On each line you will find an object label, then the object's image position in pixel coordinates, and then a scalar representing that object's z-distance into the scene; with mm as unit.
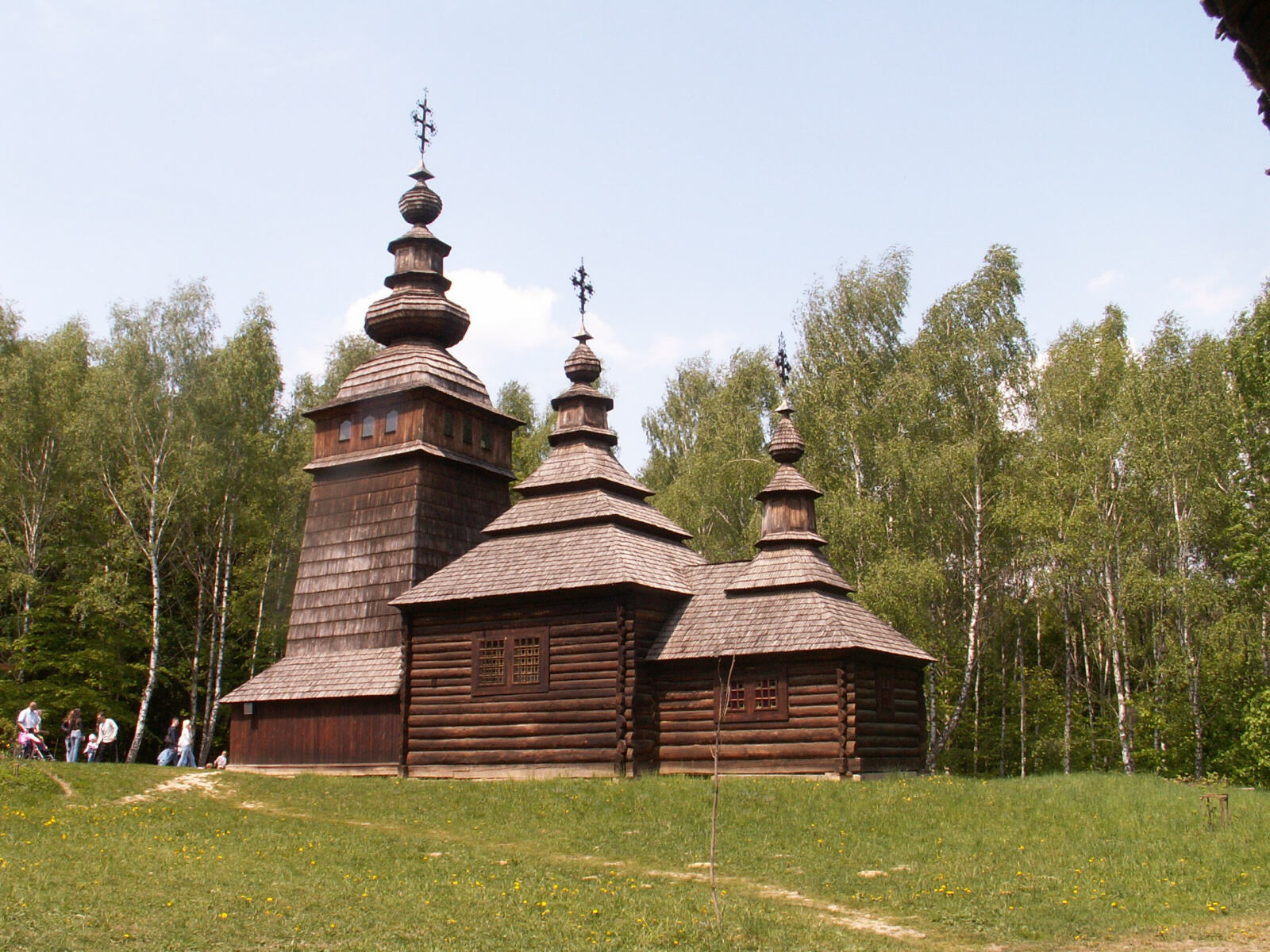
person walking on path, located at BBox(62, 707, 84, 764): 27625
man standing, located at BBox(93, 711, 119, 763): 27891
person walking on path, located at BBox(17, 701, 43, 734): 25750
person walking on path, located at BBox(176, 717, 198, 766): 29016
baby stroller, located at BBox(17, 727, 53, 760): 25469
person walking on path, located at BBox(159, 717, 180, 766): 30016
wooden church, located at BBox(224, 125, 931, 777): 23125
